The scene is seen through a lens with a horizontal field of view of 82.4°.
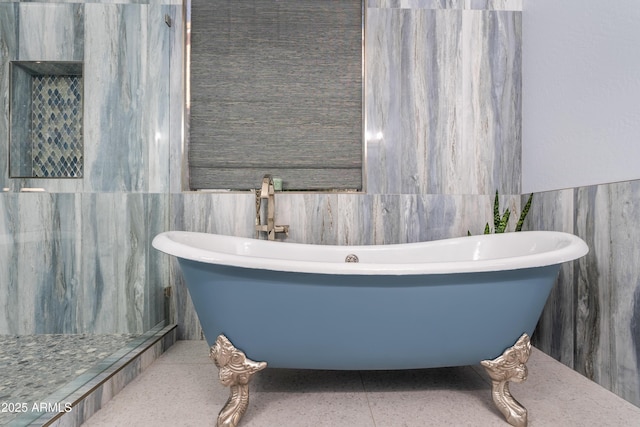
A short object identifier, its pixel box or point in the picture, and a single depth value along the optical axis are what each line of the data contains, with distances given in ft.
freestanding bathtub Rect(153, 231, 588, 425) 3.54
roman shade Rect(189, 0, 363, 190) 6.37
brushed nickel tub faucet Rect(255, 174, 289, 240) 5.70
